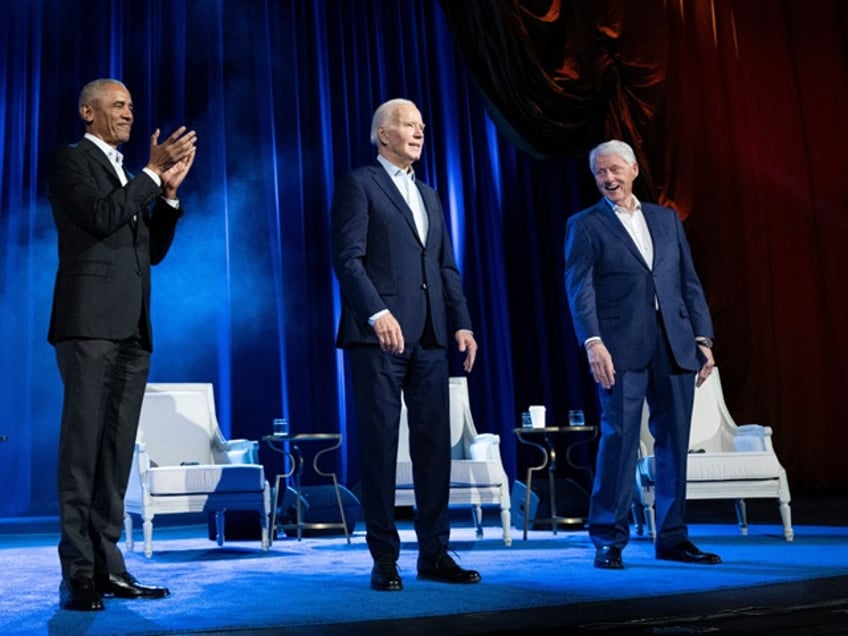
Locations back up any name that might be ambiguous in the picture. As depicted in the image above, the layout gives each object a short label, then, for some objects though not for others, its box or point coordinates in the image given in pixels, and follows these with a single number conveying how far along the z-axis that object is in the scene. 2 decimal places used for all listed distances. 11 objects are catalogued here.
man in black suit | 2.55
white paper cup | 5.24
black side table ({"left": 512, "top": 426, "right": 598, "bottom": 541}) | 5.09
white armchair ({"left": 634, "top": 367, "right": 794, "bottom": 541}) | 4.25
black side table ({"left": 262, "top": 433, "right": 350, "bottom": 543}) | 5.00
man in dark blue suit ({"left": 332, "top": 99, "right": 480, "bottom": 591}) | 2.88
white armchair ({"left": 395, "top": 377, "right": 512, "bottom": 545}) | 4.53
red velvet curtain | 6.14
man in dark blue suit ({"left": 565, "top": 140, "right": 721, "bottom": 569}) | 3.32
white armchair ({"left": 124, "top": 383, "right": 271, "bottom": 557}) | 4.35
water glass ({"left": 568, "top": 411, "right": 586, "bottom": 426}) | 5.35
